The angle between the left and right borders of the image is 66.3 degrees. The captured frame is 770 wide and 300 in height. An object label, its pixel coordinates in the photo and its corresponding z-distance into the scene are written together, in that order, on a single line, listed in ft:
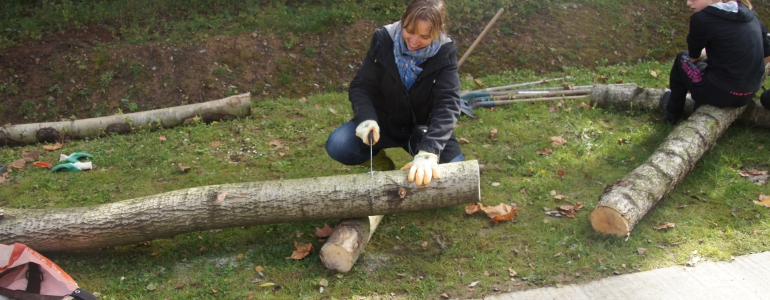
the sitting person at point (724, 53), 15.92
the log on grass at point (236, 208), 12.14
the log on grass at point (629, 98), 19.65
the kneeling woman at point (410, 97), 11.75
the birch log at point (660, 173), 12.57
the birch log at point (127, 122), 21.26
